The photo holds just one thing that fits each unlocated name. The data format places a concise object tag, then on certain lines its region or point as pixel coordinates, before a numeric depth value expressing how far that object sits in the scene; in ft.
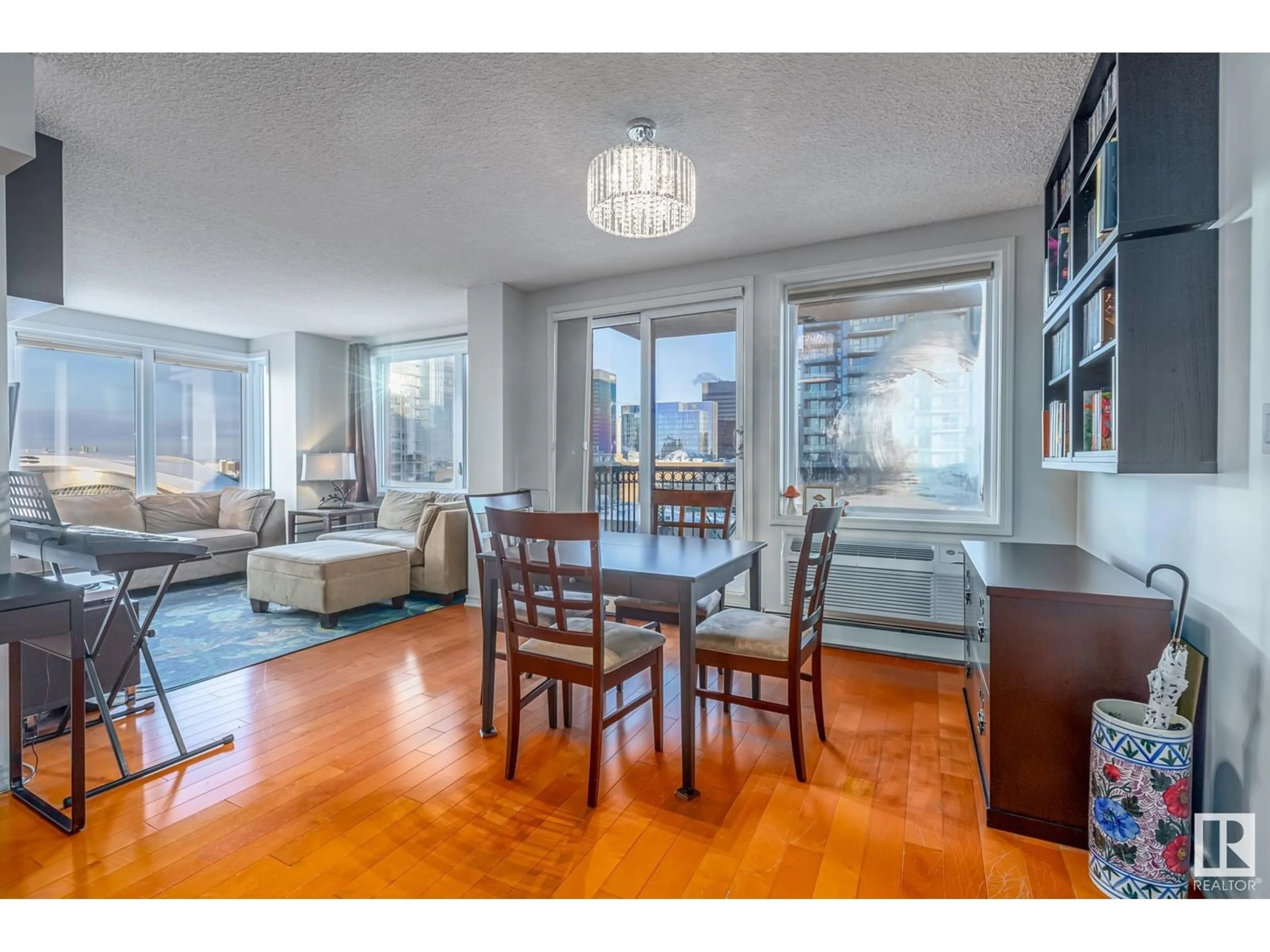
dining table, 6.68
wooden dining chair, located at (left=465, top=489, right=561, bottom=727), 8.41
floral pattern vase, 4.87
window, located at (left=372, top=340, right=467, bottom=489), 20.18
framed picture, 12.24
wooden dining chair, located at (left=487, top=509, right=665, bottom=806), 6.36
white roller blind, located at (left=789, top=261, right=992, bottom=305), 11.06
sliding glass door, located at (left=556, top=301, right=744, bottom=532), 13.48
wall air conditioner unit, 11.09
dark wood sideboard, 5.55
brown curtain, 21.67
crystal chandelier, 7.22
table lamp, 20.15
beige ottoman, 13.29
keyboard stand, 6.83
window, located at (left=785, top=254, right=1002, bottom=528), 11.25
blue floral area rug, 10.72
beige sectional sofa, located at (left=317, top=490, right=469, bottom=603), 15.46
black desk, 5.56
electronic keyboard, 6.45
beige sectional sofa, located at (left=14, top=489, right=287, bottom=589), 16.30
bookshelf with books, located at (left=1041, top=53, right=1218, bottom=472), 5.28
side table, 19.27
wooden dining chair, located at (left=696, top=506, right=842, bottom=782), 6.90
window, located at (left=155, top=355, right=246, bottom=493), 19.75
